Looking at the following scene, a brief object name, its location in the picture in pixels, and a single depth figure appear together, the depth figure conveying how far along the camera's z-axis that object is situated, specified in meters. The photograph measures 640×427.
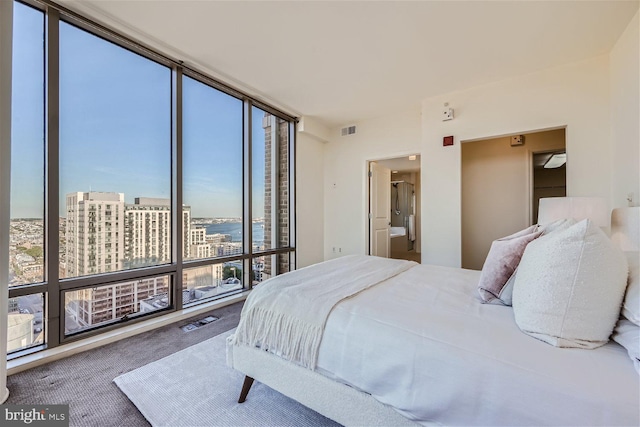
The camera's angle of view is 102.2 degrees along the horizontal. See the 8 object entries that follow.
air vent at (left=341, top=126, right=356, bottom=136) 4.67
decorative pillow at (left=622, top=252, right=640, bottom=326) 0.83
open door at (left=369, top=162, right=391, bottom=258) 4.62
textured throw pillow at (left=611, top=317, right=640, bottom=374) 0.79
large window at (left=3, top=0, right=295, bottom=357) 1.98
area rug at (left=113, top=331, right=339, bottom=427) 1.38
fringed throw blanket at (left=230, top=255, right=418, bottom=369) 1.25
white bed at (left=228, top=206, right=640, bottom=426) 0.76
